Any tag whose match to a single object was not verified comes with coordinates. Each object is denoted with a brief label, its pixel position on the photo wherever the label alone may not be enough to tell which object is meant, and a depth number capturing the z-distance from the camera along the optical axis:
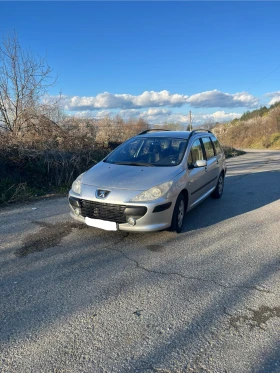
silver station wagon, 4.30
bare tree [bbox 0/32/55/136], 10.77
